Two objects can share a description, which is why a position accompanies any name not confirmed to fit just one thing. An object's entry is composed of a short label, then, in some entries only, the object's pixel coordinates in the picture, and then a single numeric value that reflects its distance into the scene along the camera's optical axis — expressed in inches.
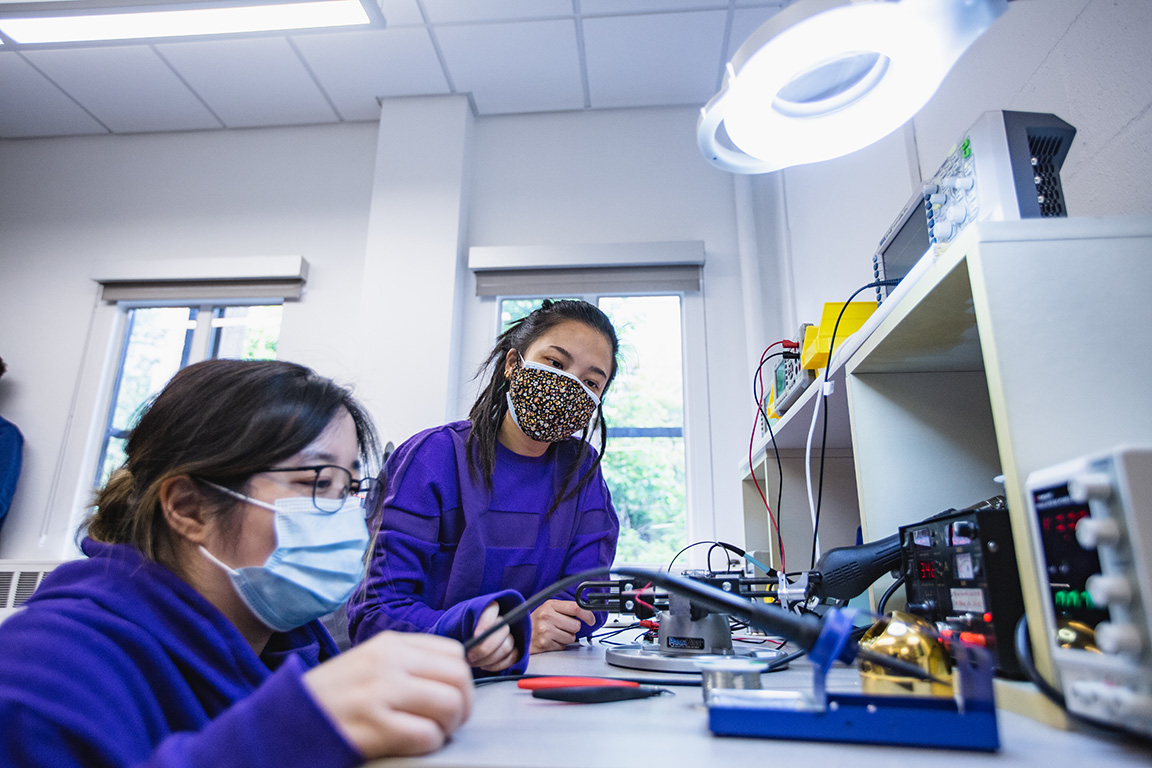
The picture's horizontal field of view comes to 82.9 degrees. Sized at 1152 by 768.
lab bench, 13.9
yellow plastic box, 46.2
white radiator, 96.7
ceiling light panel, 85.8
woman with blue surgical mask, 14.6
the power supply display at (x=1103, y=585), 14.4
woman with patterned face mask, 40.1
